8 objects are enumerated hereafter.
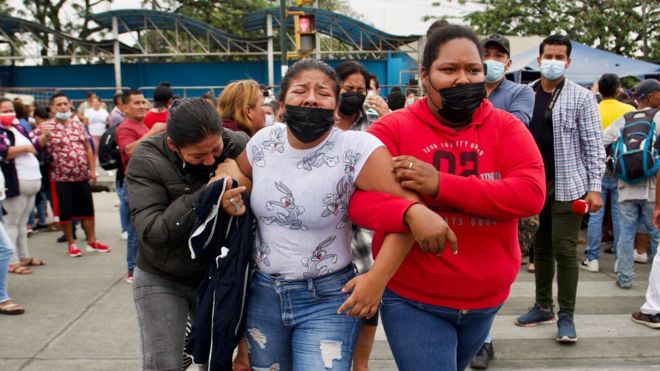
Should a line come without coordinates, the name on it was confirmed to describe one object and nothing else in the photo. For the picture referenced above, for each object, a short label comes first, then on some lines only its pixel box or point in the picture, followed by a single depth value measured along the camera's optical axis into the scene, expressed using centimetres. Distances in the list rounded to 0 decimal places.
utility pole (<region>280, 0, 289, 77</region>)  1288
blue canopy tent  1328
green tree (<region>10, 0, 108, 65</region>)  2802
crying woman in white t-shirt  230
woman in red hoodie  221
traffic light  1171
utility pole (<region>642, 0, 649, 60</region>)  2214
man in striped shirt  411
